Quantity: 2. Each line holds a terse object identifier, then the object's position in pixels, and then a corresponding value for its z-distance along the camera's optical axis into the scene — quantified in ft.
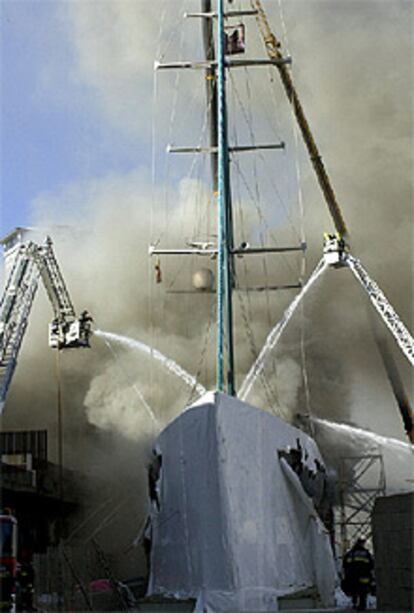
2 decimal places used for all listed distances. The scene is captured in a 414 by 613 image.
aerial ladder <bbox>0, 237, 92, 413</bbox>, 121.90
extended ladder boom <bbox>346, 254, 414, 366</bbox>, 139.33
